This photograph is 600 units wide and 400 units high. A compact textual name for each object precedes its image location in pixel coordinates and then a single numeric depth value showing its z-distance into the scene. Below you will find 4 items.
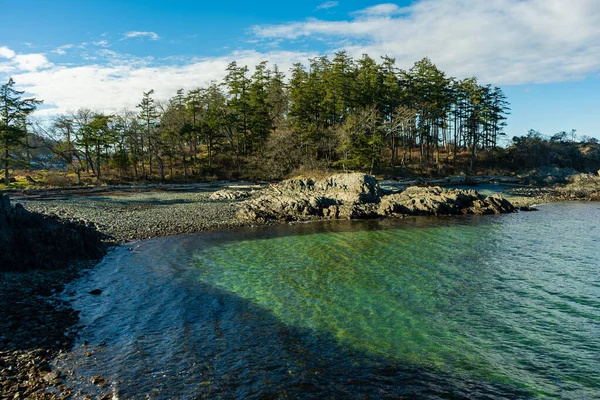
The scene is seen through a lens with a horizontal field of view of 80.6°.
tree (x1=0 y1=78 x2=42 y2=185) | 44.12
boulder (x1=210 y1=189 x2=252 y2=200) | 39.16
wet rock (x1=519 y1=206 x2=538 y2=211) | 34.72
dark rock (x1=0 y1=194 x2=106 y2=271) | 14.64
